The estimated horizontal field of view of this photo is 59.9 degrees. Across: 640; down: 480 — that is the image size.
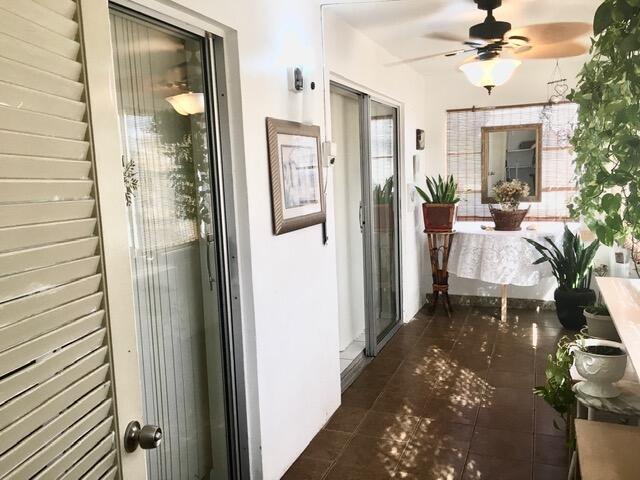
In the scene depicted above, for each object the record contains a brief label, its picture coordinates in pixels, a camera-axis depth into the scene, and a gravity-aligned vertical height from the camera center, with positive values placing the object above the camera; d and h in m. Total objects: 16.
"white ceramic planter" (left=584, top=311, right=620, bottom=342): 2.63 -0.83
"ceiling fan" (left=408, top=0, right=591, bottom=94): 3.29 +0.78
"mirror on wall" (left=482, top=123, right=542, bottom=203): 5.32 +0.02
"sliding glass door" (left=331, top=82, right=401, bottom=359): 3.96 -0.32
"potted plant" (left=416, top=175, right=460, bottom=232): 5.00 -0.41
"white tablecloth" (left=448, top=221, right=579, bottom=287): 4.88 -0.86
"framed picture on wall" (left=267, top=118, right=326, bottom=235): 2.45 -0.04
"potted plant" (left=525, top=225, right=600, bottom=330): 4.64 -1.00
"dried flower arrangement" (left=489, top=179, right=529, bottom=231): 4.98 -0.44
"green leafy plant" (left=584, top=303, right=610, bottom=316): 2.86 -0.81
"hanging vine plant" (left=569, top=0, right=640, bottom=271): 0.98 +0.07
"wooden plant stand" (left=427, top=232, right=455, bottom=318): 5.11 -0.90
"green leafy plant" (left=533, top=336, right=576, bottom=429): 2.40 -1.00
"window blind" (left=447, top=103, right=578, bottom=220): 5.22 +0.05
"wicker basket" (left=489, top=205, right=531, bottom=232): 4.98 -0.54
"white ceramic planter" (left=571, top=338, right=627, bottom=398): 1.98 -0.77
